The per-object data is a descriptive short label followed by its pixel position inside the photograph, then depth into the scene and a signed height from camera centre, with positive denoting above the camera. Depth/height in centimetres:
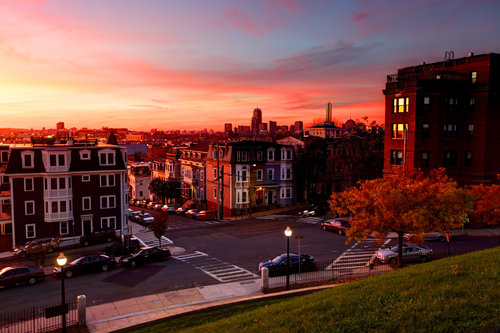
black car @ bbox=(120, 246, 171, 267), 3438 -1054
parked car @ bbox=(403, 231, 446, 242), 4231 -1036
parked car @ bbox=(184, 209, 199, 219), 6419 -1208
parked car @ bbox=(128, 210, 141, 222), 5997 -1199
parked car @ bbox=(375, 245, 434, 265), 3284 -963
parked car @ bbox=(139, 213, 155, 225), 5669 -1170
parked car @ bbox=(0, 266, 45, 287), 2927 -1043
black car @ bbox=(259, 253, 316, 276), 3034 -976
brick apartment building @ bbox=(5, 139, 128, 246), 4331 -582
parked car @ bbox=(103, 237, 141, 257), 3916 -1108
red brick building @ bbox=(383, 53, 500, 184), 5003 +304
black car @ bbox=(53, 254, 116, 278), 3169 -1048
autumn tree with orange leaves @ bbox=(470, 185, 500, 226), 3509 -554
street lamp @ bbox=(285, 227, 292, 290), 2541 -931
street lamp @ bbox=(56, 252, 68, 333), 1950 -842
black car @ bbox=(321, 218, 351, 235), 4574 -1002
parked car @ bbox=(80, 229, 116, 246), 4441 -1134
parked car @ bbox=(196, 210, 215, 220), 6165 -1187
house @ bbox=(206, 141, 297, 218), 6569 -623
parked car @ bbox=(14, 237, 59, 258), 3400 -1058
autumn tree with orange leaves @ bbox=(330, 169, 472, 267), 2761 -486
